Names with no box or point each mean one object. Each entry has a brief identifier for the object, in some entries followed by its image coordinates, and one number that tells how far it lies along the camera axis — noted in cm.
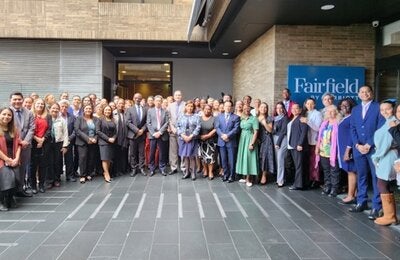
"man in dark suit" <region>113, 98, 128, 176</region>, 858
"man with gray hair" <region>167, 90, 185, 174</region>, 914
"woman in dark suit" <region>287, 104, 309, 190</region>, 741
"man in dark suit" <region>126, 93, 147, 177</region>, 880
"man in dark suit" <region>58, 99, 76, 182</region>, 796
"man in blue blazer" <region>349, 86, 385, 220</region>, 564
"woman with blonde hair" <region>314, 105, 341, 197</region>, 682
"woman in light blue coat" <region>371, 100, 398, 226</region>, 520
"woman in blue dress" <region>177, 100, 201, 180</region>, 853
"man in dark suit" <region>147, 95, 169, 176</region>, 884
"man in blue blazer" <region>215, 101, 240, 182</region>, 818
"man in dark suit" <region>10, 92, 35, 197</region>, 651
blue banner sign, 909
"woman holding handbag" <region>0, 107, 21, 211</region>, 591
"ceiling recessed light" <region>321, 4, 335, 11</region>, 741
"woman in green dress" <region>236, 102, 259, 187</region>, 793
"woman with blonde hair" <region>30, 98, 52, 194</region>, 701
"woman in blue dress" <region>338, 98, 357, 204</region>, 637
